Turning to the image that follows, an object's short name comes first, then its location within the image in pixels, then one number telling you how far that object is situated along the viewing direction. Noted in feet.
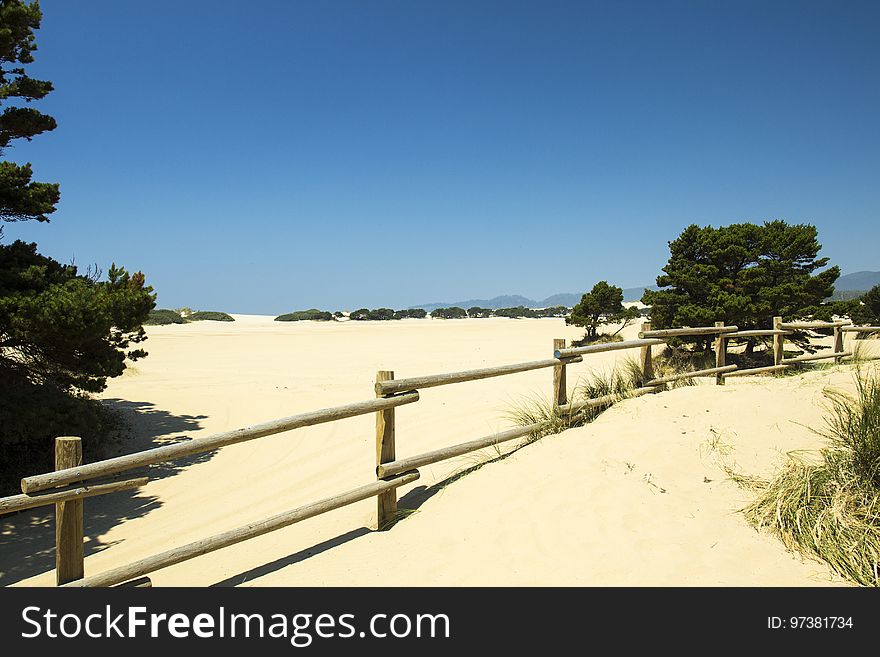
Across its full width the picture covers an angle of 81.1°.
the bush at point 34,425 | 20.36
